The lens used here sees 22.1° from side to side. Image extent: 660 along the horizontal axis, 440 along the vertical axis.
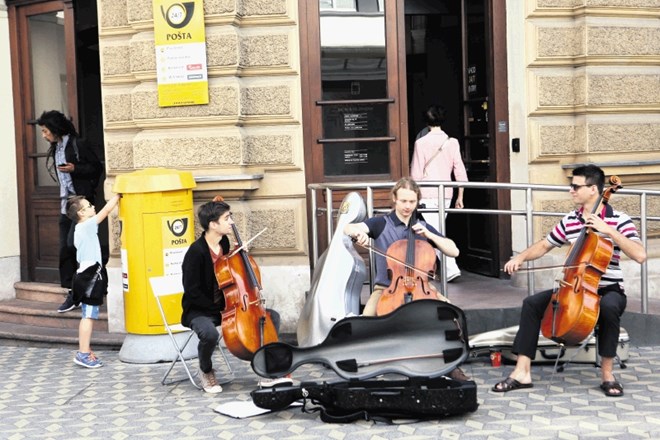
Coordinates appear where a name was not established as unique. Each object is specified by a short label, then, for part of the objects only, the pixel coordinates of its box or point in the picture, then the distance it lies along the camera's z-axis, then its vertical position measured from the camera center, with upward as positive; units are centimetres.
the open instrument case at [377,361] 931 -152
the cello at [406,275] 1010 -108
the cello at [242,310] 1021 -127
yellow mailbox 1244 -97
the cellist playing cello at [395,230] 1072 -86
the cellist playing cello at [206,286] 1083 -118
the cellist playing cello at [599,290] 1016 -124
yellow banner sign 1336 +41
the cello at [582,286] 977 -114
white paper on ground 972 -179
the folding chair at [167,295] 1147 -141
